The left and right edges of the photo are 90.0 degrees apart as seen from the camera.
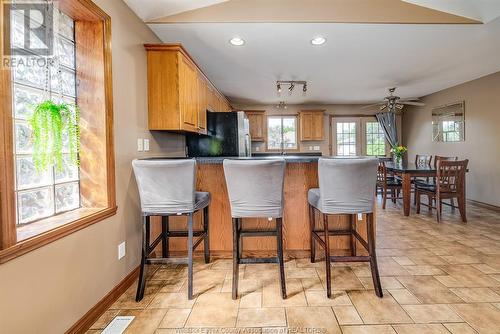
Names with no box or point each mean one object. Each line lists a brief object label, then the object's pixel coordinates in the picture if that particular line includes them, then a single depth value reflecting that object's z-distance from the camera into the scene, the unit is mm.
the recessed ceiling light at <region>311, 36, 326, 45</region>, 2764
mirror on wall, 4902
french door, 6715
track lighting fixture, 3978
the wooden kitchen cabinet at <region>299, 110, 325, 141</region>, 6398
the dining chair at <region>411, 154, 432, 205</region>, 4981
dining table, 3963
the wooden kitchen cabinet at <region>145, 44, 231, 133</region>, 2391
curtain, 6566
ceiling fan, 4410
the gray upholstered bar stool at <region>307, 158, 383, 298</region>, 1828
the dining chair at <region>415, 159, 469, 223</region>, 3625
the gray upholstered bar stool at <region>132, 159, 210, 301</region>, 1812
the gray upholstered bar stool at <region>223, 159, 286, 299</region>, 1807
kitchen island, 2455
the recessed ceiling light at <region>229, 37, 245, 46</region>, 2785
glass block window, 1259
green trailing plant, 1234
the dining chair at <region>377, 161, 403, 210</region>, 4508
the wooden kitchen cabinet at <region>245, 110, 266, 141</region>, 6473
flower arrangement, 4591
